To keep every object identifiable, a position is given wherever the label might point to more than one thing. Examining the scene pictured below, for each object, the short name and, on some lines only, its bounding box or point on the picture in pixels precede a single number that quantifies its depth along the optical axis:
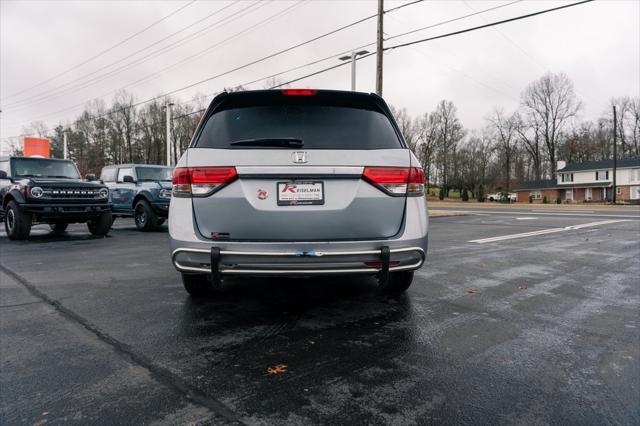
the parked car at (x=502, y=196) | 67.12
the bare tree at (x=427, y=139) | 71.12
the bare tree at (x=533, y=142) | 68.69
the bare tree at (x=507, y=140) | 72.00
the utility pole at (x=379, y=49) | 19.00
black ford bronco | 8.77
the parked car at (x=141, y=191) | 11.27
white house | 60.50
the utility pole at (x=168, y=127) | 28.26
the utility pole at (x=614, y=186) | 43.73
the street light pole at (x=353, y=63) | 19.83
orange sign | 33.94
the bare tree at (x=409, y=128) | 72.06
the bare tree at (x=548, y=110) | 65.81
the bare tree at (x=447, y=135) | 71.75
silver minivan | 2.90
